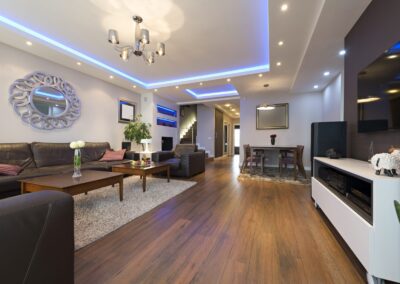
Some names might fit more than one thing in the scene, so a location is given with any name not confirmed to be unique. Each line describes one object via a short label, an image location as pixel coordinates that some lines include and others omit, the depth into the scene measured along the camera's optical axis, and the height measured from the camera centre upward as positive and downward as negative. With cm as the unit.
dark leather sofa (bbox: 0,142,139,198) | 259 -39
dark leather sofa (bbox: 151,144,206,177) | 467 -47
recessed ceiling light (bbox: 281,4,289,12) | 228 +182
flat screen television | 163 +57
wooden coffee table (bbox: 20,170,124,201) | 212 -53
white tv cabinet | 118 -61
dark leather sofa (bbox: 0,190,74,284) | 71 -45
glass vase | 260 -34
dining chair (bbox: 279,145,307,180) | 461 -38
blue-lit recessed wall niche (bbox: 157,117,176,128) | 709 +90
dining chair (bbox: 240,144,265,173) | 520 -40
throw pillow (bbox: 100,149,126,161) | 454 -35
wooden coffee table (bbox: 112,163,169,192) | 336 -54
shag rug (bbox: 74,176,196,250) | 195 -96
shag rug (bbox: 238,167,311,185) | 441 -88
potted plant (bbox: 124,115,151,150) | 557 +33
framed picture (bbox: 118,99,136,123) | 580 +108
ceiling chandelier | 259 +157
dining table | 476 -14
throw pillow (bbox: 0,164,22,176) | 268 -46
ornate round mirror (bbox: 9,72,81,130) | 353 +88
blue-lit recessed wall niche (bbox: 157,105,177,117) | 711 +139
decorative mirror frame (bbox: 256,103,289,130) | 638 +97
